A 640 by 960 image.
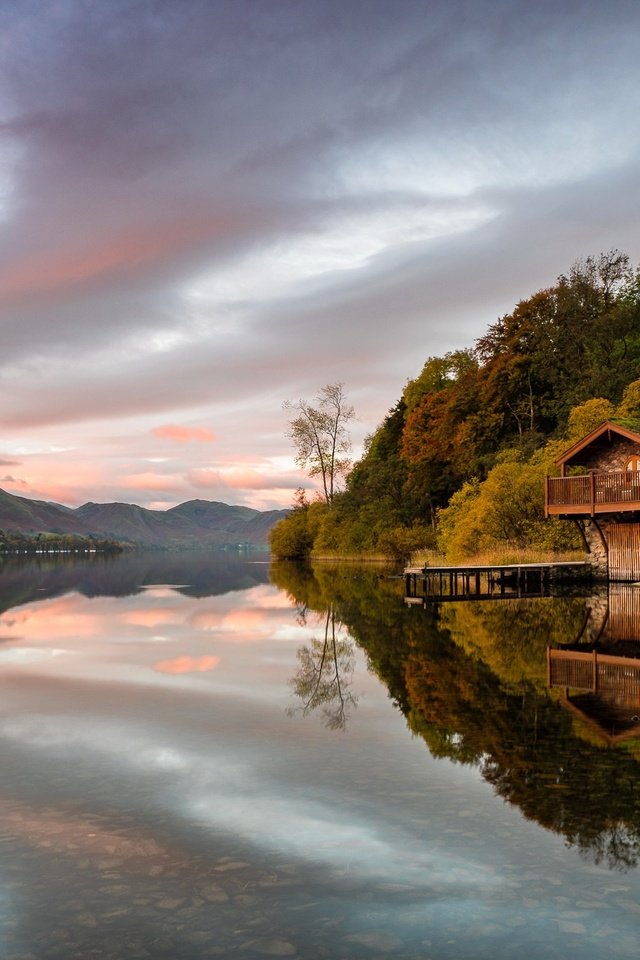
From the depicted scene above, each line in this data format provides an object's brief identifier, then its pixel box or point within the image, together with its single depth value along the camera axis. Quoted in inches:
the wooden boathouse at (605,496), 1467.8
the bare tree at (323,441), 3425.2
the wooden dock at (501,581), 1487.5
